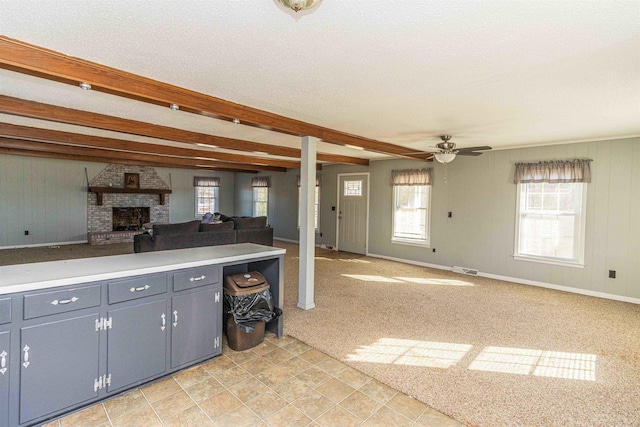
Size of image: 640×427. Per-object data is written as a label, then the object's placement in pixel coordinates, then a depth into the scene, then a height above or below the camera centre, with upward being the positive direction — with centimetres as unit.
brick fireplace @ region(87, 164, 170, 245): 891 -8
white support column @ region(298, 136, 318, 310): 401 -7
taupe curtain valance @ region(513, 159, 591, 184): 486 +67
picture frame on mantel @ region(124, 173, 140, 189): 947 +72
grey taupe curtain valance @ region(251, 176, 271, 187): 1045 +87
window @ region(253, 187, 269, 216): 1069 +24
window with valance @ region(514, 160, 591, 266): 497 +7
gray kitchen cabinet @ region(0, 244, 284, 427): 191 -82
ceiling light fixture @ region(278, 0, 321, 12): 133 +83
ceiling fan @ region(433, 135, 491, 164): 445 +83
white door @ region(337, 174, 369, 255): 791 -4
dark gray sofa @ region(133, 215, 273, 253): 588 -54
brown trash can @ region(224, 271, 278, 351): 299 -93
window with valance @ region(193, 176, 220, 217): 1112 +45
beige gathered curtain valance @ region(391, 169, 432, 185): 666 +73
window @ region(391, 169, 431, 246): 679 +13
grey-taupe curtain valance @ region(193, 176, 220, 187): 1104 +88
